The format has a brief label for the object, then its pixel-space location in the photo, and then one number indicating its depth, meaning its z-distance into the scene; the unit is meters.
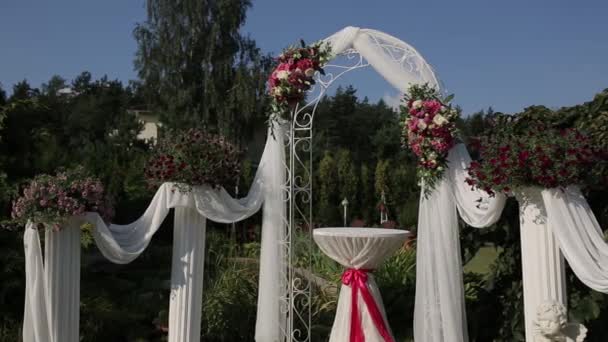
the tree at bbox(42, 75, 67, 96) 37.23
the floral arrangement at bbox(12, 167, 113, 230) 4.23
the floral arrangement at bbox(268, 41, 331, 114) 5.14
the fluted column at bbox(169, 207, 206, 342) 4.77
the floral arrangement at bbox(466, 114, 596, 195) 3.61
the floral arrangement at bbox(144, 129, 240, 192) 4.61
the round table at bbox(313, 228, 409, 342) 4.92
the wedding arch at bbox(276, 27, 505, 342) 4.46
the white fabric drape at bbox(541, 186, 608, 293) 3.59
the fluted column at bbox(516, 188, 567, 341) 3.83
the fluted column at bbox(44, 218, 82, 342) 4.38
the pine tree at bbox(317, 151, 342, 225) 12.94
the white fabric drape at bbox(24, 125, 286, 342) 4.40
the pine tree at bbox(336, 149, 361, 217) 13.20
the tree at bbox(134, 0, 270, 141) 16.84
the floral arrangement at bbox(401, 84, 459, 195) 4.50
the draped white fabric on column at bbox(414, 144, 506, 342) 4.47
